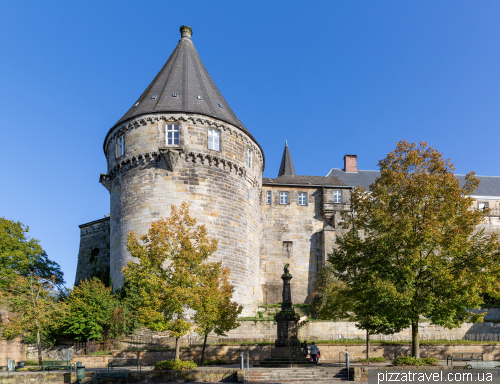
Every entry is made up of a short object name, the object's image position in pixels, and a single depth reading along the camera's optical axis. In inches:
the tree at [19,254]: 1429.6
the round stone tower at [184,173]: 1268.5
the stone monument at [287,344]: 821.9
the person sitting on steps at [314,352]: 887.2
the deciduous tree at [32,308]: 944.9
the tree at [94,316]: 1025.5
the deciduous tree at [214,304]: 854.5
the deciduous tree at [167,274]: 832.3
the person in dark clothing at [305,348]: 929.4
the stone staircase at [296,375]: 716.0
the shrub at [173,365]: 773.3
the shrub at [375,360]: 933.8
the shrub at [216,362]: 940.4
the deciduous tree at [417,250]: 749.9
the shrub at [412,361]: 729.0
